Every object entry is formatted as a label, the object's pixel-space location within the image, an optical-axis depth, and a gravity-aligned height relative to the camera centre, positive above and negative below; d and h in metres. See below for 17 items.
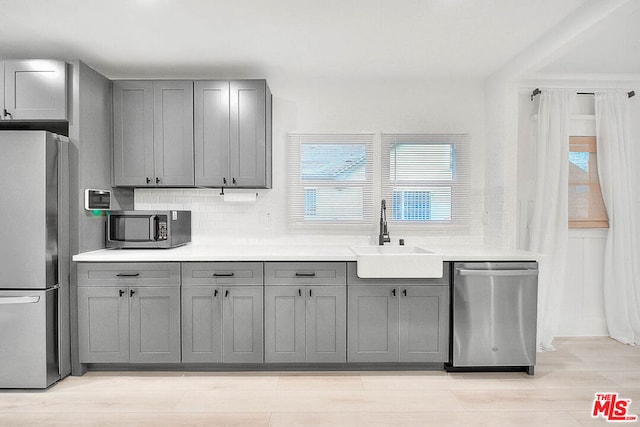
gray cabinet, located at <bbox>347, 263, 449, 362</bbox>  3.07 -0.85
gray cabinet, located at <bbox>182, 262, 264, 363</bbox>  3.05 -0.84
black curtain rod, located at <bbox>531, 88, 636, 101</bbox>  3.73 +1.11
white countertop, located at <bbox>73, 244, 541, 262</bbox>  3.02 -0.37
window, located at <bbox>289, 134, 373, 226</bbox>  3.87 +0.27
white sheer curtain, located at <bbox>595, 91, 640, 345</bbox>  3.79 +0.05
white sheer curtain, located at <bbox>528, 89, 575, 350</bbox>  3.68 +0.07
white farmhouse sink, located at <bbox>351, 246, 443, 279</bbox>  2.99 -0.45
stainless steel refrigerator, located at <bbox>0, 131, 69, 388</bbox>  2.79 -0.37
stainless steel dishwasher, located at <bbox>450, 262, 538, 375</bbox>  3.02 -0.83
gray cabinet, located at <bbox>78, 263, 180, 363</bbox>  3.03 -0.84
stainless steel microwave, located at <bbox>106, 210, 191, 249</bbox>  3.30 -0.19
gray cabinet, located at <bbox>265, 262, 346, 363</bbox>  3.06 -0.83
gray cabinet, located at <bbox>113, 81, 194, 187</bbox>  3.44 +0.66
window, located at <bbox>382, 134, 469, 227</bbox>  3.87 +0.29
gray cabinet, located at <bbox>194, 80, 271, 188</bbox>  3.43 +0.68
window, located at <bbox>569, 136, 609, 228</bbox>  3.89 +0.28
